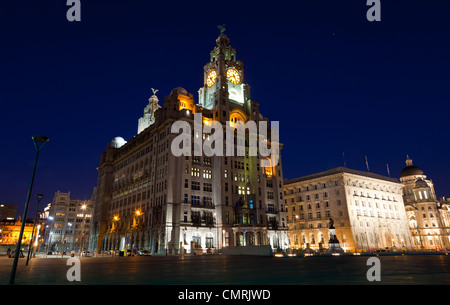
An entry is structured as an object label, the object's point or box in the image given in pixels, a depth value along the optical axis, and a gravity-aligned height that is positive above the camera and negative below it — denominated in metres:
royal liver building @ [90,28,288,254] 74.12 +18.67
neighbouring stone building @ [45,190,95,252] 152.88 +15.74
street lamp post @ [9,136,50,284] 11.31 +4.64
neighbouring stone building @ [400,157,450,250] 125.00 +13.17
